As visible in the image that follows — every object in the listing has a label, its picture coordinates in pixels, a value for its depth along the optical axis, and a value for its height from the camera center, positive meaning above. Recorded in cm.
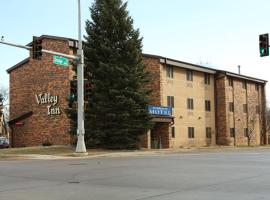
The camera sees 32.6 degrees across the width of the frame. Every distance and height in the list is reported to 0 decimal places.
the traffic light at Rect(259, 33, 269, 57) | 2611 +532
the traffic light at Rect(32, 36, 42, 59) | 2647 +534
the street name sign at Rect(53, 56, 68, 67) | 2966 +524
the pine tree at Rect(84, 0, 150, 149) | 3653 +501
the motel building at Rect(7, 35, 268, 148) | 4550 +413
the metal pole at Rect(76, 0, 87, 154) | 3067 +206
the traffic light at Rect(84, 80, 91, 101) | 3138 +352
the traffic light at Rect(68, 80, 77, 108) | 3070 +334
